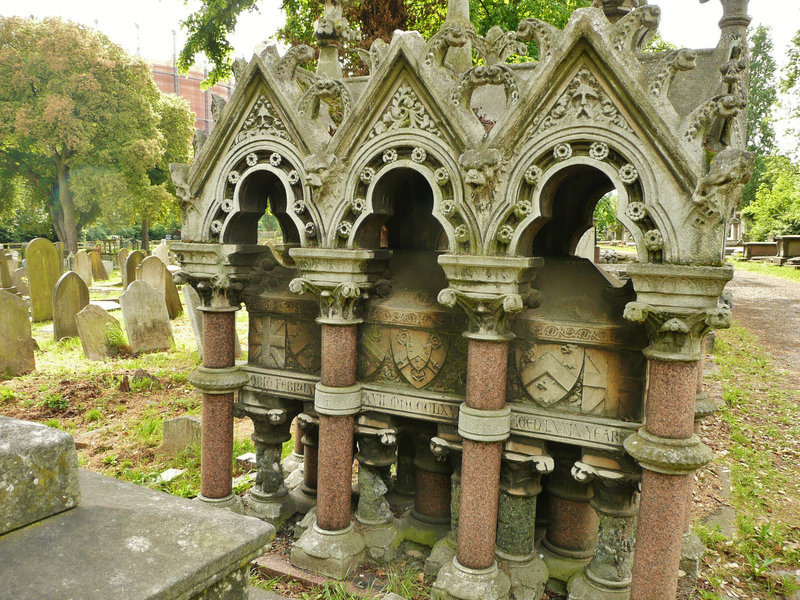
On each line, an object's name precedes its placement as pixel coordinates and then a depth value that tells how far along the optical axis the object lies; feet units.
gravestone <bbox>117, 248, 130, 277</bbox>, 76.30
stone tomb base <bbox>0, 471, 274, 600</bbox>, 5.90
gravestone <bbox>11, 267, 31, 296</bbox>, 58.08
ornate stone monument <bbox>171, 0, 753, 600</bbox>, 11.90
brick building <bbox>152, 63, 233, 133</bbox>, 213.25
